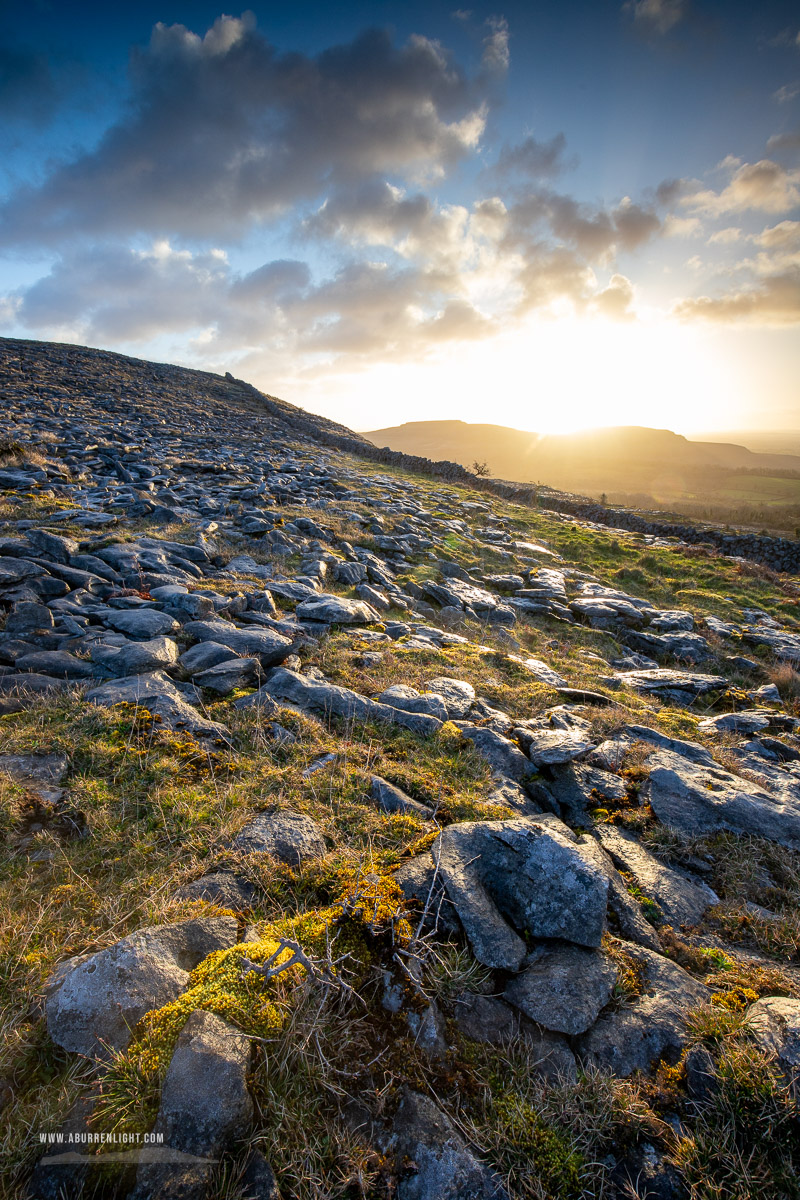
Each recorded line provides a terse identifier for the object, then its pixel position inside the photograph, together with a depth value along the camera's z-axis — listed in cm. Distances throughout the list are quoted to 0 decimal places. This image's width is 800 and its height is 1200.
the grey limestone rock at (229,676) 557
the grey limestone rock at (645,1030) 258
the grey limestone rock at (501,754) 498
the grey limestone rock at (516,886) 304
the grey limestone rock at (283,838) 351
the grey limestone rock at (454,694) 606
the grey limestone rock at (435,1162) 206
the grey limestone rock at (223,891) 313
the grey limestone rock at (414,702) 582
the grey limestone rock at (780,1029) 239
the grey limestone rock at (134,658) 544
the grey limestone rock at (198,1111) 193
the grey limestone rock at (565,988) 267
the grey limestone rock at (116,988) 233
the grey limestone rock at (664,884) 356
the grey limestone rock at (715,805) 438
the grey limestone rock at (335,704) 551
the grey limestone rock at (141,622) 613
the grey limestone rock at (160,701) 482
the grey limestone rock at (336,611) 786
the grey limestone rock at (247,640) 617
